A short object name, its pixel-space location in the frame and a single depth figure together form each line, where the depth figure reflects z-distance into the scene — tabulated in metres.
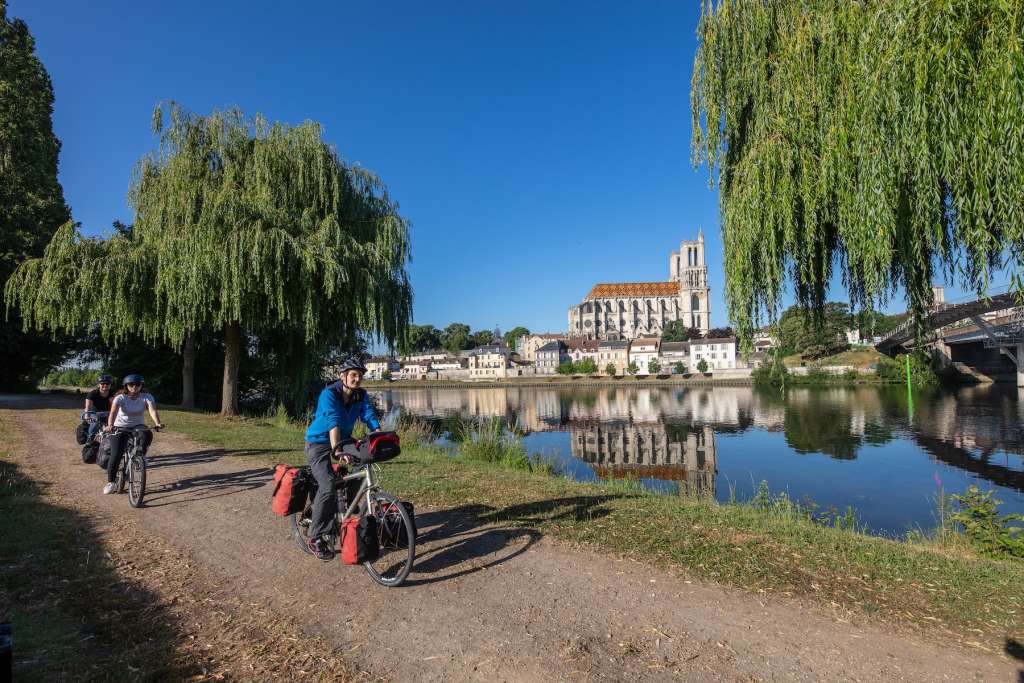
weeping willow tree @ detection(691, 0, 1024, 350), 4.15
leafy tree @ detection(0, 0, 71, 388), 21.67
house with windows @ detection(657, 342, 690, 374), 117.88
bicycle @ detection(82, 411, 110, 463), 8.23
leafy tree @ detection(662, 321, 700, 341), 139.44
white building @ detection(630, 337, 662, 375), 123.86
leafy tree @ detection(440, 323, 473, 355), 164.38
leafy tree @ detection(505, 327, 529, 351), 178.50
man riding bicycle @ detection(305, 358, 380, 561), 4.77
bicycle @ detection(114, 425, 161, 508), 6.94
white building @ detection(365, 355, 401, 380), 132.57
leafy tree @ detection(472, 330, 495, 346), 173.00
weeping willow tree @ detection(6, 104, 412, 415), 13.80
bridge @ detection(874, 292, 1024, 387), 28.16
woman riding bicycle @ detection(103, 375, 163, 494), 7.36
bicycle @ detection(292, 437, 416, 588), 4.45
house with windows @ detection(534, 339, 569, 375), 130.62
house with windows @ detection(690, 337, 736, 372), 113.69
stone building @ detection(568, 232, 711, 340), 156.12
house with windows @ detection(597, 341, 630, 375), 125.64
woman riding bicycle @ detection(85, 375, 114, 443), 8.72
